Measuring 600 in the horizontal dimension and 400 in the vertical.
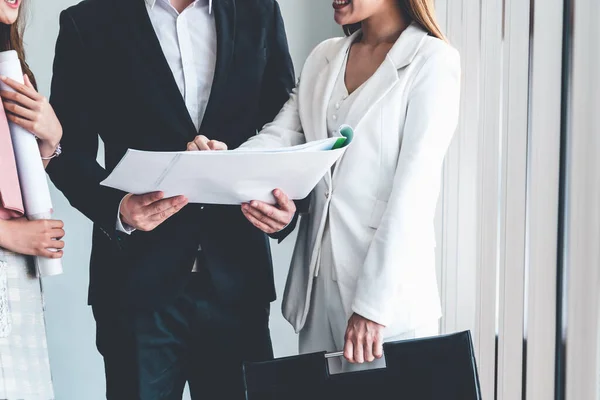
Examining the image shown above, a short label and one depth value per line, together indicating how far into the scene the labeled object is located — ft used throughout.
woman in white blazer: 8.80
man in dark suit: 9.47
